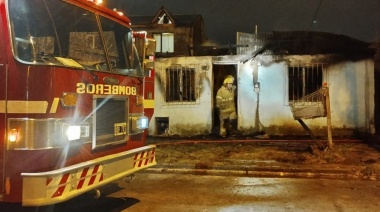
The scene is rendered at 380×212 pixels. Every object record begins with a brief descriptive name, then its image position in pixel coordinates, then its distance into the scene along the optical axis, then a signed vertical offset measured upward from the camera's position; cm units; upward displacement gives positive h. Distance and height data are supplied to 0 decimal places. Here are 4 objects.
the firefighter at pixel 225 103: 1204 +67
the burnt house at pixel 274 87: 1220 +123
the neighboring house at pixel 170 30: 2511 +616
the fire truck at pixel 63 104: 374 +22
